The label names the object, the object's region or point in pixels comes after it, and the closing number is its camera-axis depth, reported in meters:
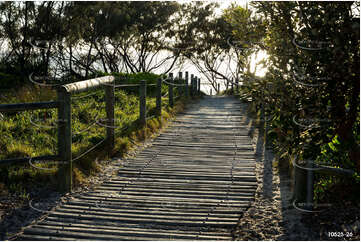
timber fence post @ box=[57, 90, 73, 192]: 5.04
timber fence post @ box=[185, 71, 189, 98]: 15.69
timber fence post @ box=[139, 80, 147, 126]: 8.77
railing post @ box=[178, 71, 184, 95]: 15.02
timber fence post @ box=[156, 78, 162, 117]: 10.05
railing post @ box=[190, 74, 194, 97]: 17.23
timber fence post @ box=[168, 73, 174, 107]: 11.97
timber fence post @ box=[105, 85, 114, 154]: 6.87
